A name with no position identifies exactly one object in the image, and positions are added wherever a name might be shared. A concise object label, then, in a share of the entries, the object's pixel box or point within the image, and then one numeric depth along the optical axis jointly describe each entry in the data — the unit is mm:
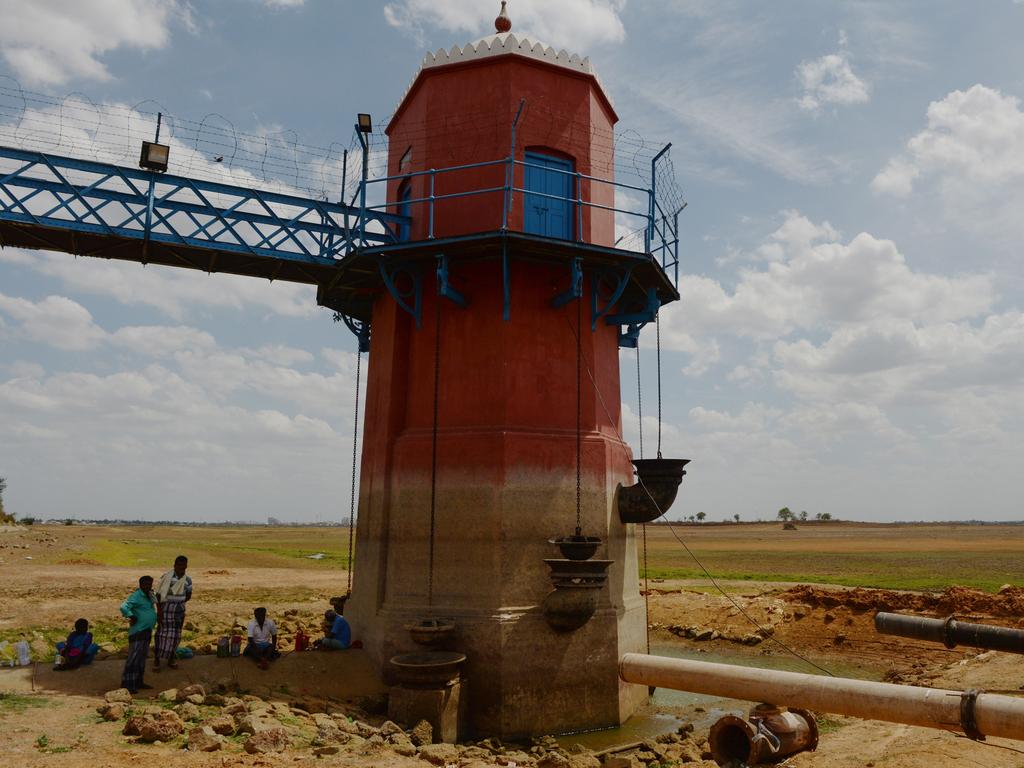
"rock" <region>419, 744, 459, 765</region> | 9789
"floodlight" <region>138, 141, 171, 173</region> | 14469
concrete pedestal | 11656
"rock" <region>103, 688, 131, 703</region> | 10539
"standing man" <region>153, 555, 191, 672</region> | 12617
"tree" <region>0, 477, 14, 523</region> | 74131
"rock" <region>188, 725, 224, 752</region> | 9016
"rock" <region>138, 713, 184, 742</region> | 9148
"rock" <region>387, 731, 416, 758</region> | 10000
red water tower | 13125
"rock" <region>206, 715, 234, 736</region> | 9633
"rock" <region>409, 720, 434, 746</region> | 11054
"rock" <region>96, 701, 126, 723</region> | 9969
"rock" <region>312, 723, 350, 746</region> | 9836
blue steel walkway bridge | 13656
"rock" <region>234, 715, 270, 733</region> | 9789
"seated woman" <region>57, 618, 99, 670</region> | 12516
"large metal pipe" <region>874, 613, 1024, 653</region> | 7973
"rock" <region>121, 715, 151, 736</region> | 9281
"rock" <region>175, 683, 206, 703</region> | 10813
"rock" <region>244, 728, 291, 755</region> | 9102
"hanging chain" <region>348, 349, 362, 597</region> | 16038
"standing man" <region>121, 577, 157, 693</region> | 11484
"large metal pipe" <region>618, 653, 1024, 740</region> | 6547
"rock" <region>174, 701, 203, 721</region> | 10059
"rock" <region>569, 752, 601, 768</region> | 10719
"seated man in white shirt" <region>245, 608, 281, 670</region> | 13297
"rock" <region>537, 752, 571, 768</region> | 10242
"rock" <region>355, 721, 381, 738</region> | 10513
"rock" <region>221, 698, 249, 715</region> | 10453
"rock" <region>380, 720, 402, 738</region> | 10648
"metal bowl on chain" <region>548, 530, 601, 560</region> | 12797
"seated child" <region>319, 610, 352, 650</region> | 14531
